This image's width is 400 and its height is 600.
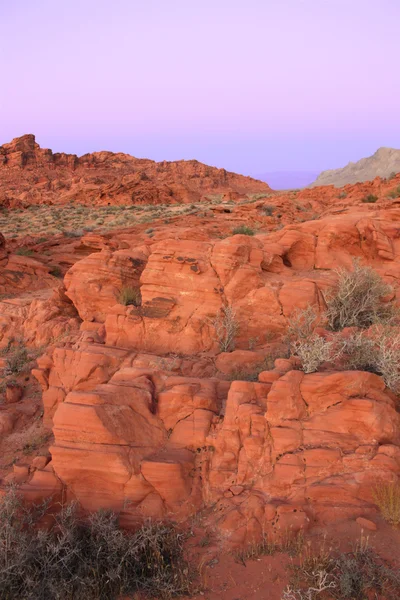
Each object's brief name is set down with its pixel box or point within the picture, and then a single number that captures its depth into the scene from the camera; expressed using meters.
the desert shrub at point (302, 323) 7.03
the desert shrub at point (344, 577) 3.80
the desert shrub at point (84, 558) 4.14
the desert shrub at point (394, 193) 20.80
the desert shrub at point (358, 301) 7.54
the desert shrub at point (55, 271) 15.66
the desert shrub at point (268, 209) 22.08
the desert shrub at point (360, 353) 5.73
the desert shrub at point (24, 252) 17.19
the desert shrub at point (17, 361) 9.04
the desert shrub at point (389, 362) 5.37
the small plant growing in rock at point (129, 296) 9.35
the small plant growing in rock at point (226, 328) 7.48
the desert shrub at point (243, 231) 15.23
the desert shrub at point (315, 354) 5.54
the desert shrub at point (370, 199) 21.92
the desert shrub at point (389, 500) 4.46
